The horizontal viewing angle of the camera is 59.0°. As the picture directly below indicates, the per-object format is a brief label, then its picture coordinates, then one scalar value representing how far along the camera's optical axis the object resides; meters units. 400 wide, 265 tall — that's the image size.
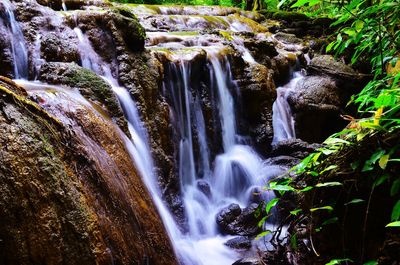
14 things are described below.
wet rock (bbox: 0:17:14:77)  4.90
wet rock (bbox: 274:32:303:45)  12.23
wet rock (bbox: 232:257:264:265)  3.75
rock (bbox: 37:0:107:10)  6.82
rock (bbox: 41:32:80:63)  5.29
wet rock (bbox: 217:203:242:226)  5.66
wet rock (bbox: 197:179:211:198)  6.48
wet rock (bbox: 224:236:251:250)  5.05
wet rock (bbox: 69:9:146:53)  5.89
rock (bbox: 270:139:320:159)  7.32
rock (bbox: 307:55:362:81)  9.87
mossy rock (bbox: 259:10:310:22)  14.27
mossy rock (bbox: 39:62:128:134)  4.64
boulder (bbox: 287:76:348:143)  9.28
